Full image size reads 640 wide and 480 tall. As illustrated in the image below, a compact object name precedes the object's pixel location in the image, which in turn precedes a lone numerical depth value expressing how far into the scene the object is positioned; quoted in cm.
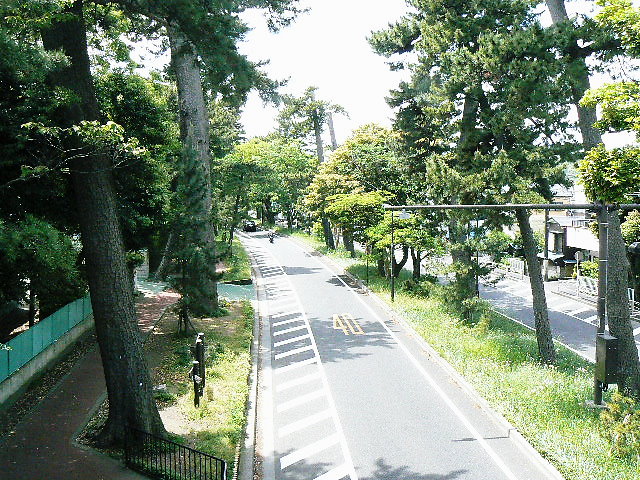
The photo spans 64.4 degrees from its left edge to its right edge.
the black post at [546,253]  4149
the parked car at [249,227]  7550
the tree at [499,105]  1708
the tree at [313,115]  5096
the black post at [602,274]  978
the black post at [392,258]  2745
